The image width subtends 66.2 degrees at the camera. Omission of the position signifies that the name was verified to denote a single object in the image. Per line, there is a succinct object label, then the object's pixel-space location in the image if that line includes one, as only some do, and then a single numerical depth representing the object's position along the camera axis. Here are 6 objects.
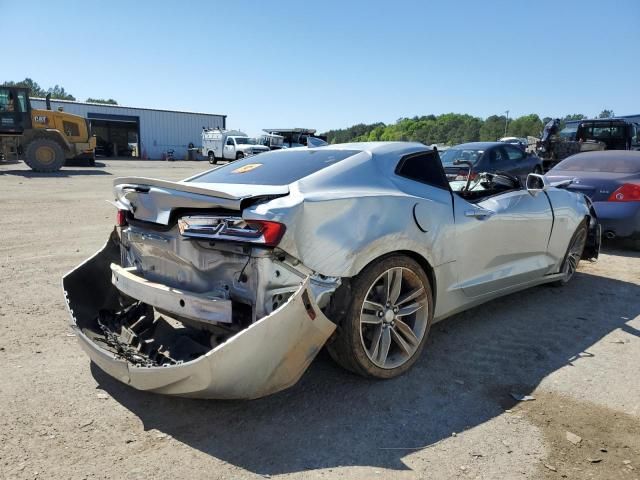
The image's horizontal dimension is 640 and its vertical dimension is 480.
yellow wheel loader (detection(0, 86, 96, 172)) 18.48
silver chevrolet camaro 2.49
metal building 43.56
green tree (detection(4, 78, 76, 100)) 128.75
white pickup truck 33.56
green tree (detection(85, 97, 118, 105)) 114.81
